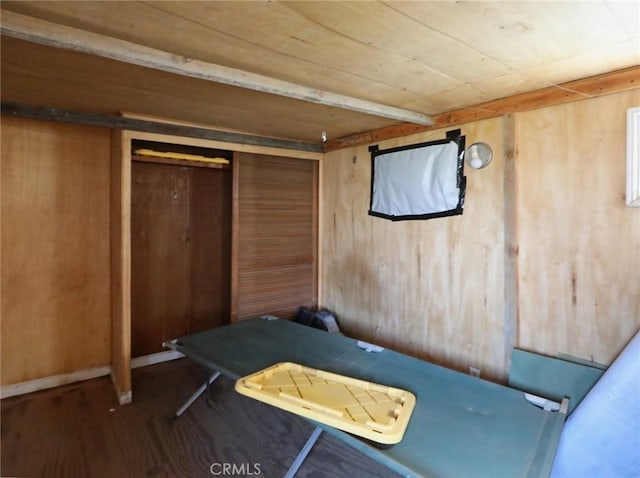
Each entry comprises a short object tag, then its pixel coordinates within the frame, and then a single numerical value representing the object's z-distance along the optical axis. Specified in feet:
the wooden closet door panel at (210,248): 10.94
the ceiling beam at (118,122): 7.48
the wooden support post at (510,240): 6.93
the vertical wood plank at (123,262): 7.80
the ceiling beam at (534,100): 5.59
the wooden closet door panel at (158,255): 9.96
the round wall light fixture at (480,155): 7.35
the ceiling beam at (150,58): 4.14
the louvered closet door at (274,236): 10.00
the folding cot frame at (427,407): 3.80
